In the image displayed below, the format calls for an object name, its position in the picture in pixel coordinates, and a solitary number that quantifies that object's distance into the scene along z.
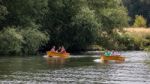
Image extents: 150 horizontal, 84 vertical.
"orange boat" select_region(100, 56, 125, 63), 67.50
